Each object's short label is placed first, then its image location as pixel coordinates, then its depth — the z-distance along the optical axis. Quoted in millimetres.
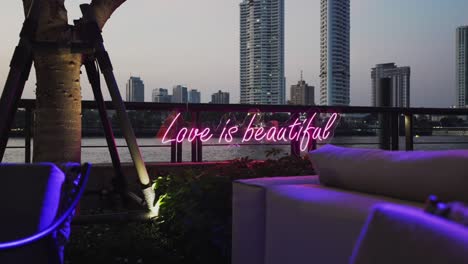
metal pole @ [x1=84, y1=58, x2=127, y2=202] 3906
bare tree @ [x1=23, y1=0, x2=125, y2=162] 3414
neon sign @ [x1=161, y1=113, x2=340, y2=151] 5943
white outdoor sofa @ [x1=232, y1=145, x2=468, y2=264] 1433
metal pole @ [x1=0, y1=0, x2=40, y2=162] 3266
